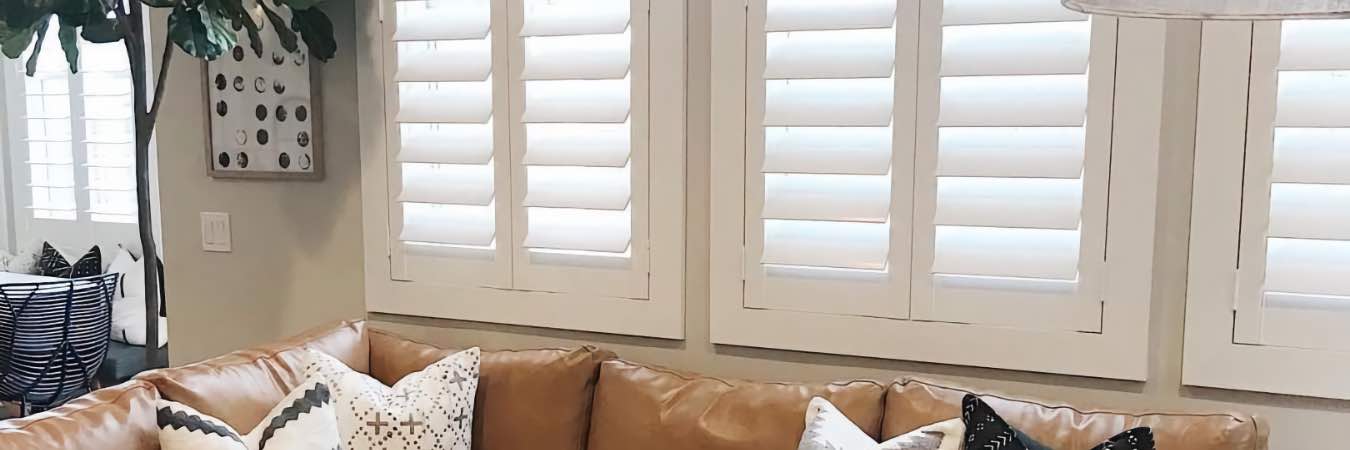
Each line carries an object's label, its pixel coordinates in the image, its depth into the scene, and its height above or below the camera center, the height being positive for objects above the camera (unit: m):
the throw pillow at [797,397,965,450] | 1.82 -0.48
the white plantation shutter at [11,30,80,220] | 5.12 +0.06
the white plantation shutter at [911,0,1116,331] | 1.97 -0.01
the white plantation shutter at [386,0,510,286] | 2.42 +0.02
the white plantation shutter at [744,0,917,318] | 2.10 +0.00
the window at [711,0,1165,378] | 1.98 -0.05
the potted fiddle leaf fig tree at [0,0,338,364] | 2.29 +0.27
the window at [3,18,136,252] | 4.95 +0.00
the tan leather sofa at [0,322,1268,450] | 1.84 -0.47
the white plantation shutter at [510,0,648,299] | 2.30 +0.03
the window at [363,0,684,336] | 2.30 -0.02
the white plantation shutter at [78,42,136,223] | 4.93 +0.07
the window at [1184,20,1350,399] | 1.85 -0.10
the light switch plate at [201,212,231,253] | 2.77 -0.21
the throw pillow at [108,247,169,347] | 4.62 -0.67
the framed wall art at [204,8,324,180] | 2.60 +0.09
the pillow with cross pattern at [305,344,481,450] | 2.09 -0.50
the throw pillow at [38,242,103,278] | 4.85 -0.53
